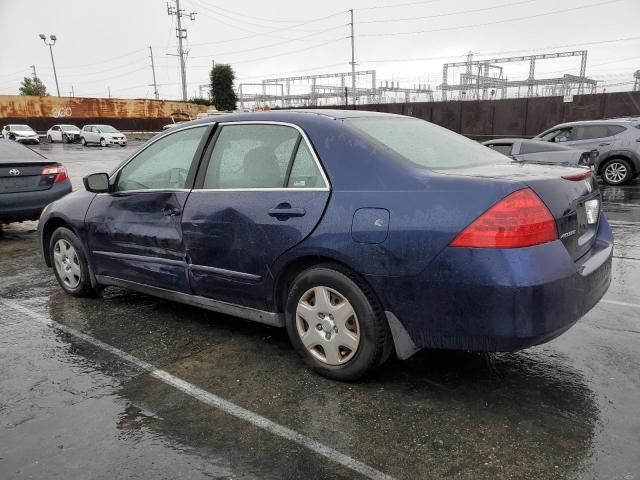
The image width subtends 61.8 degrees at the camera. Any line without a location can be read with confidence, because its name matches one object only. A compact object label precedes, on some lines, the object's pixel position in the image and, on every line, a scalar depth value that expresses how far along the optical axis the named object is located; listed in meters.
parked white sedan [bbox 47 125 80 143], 39.03
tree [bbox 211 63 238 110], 52.59
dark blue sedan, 2.60
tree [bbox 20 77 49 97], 81.81
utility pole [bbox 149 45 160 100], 93.75
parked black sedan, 7.51
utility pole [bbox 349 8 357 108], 47.41
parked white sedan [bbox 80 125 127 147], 34.72
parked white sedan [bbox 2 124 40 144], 35.94
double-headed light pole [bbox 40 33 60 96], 61.96
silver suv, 12.38
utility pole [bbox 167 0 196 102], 52.07
